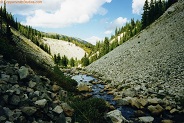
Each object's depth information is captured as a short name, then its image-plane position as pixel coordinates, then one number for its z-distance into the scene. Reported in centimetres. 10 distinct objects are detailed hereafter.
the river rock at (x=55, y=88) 1477
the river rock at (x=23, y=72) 1172
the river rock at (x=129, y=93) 2231
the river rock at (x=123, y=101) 1912
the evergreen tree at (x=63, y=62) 11512
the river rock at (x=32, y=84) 1181
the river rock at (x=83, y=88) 2310
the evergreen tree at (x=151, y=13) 7112
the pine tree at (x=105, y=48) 9588
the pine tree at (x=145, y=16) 7256
